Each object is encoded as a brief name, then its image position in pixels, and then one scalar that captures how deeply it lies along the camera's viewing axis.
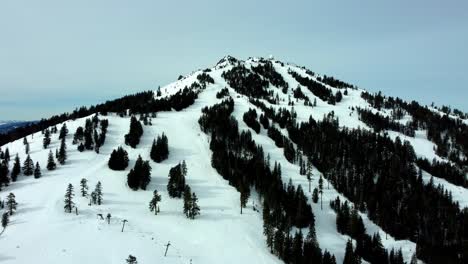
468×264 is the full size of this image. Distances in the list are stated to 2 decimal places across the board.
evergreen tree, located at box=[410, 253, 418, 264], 112.09
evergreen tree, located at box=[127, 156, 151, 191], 124.52
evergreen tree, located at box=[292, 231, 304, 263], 92.06
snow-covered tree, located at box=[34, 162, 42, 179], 126.19
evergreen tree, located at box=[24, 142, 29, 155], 150.25
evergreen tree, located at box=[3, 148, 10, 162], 137.85
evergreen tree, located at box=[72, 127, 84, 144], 161.88
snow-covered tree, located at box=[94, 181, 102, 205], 108.06
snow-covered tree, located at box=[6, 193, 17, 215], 95.34
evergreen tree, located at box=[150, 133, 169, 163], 152.75
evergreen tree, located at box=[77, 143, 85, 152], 153.71
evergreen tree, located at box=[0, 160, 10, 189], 118.75
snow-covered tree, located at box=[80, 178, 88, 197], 110.63
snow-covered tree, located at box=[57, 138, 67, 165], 139.88
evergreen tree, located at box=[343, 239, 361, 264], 98.00
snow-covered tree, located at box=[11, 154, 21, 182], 123.82
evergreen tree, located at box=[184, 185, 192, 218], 108.56
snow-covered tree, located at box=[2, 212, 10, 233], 86.94
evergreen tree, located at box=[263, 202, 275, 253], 97.88
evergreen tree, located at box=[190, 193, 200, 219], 108.31
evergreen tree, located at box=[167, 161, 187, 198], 122.19
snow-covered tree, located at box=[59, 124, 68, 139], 164.75
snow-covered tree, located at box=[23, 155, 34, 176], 128.50
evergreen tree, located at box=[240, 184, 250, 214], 118.44
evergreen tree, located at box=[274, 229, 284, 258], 95.50
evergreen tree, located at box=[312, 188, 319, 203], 142.86
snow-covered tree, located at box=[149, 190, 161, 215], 108.75
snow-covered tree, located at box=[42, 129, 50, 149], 156.25
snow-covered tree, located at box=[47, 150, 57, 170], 133.50
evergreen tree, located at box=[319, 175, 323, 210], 145.31
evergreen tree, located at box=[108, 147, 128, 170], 138.12
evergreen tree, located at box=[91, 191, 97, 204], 108.06
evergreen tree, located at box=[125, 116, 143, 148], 164.12
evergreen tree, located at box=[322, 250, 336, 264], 93.81
